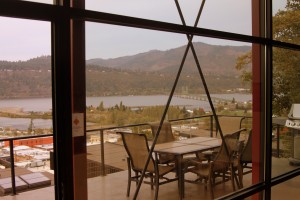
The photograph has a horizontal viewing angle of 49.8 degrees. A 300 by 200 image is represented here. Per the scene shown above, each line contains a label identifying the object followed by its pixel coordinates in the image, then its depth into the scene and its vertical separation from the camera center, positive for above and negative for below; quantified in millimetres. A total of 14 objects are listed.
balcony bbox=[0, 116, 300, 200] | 3824 -1168
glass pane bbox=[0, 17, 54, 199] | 1754 +90
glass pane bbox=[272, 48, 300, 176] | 4172 -238
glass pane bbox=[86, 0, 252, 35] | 2222 +700
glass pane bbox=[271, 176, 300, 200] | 3924 -1249
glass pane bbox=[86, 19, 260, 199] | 2842 +28
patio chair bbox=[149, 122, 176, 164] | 3879 -613
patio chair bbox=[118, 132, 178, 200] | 3704 -814
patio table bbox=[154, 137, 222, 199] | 3824 -693
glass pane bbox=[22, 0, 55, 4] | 1624 +471
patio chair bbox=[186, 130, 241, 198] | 3922 -927
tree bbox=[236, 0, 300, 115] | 4051 +363
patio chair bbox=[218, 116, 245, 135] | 4388 -443
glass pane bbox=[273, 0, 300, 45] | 4054 +994
